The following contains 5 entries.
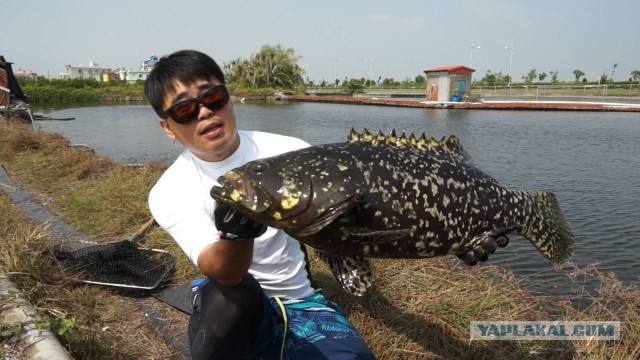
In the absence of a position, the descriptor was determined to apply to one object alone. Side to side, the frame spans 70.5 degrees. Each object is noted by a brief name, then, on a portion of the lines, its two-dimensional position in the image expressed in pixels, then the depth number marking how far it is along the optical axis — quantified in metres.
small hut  44.25
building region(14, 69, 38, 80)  119.84
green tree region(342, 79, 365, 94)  76.94
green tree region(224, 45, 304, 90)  72.56
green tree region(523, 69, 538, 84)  90.62
